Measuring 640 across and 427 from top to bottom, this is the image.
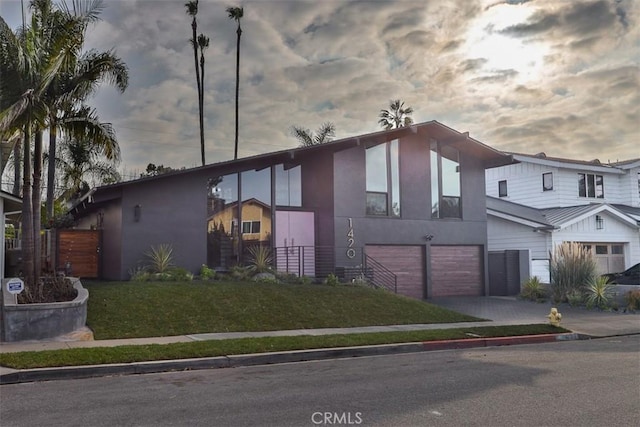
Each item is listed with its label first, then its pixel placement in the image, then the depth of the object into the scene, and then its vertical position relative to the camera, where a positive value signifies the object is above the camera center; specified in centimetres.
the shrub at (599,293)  2055 -189
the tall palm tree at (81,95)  1393 +374
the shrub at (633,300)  2025 -209
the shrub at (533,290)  2245 -191
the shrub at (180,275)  1806 -90
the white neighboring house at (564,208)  2619 +168
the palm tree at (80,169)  2912 +419
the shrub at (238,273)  1933 -92
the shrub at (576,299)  2109 -211
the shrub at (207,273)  1913 -90
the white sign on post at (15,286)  1165 -75
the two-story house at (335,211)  1983 +128
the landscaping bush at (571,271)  2162 -113
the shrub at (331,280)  1964 -122
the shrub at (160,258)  1883 -37
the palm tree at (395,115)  4181 +937
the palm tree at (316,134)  3628 +702
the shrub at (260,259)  1989 -47
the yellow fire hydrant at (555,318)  1548 -205
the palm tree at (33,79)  1292 +390
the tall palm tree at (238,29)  3566 +1408
